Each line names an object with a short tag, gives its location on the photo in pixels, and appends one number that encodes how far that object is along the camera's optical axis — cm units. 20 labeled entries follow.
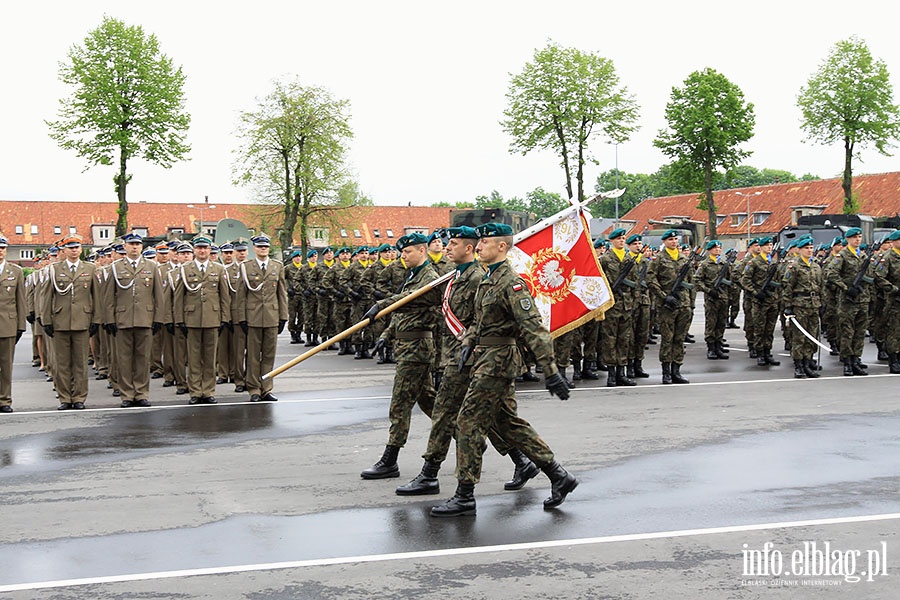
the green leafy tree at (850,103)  5138
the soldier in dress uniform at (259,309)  1312
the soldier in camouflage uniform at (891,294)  1529
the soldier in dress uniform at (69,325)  1252
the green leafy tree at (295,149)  5972
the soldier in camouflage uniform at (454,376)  728
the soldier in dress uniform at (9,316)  1212
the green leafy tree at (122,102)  4859
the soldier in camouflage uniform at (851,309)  1500
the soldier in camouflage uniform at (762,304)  1672
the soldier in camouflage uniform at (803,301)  1477
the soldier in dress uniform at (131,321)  1273
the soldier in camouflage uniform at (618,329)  1411
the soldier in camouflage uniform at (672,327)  1420
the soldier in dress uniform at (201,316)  1284
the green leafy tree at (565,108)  5197
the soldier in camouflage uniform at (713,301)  1808
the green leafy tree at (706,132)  5522
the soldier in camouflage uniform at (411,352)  805
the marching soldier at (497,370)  681
